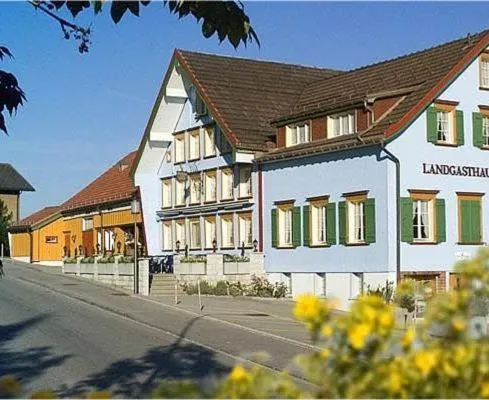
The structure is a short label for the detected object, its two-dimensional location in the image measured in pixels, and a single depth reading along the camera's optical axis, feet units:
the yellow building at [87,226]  160.86
